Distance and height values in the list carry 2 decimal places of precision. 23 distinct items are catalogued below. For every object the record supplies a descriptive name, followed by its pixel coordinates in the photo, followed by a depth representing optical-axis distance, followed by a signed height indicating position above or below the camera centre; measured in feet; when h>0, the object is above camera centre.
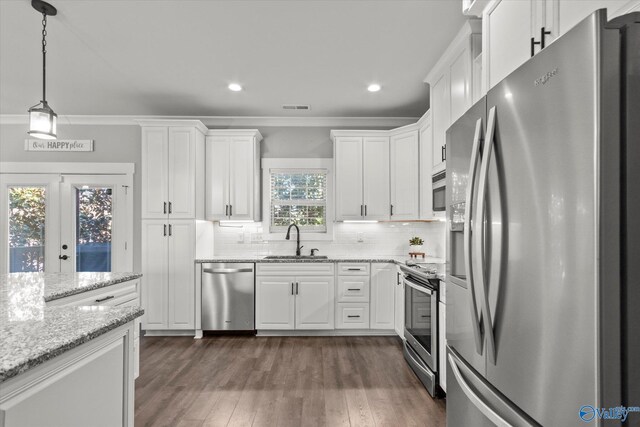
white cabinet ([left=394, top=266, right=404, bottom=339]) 11.76 -3.22
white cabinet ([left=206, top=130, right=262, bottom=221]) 13.76 +1.68
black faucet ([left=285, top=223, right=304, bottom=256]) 14.28 -0.86
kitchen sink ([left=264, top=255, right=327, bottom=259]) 13.46 -1.64
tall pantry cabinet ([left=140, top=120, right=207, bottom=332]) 12.84 -0.10
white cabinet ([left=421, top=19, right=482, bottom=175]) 8.01 +3.64
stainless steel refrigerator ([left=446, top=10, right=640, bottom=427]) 2.40 -0.15
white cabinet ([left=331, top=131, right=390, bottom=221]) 13.71 +1.75
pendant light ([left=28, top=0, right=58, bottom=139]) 6.89 +2.10
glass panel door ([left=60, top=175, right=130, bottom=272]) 14.49 -0.11
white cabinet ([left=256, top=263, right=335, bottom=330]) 12.75 -3.11
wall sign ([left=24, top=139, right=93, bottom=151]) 14.69 +3.23
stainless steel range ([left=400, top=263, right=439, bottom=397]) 8.16 -2.88
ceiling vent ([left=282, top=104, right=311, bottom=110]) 13.37 +4.50
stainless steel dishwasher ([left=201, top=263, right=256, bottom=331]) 12.76 -3.07
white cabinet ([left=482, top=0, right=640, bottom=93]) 3.46 +2.46
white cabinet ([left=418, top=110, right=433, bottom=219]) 11.27 +1.89
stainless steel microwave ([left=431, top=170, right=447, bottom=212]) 9.26 +0.74
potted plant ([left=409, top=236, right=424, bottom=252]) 13.15 -1.06
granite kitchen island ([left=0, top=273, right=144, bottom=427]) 2.78 -1.44
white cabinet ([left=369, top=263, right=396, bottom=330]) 12.76 -3.01
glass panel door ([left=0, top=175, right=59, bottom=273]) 14.35 -0.23
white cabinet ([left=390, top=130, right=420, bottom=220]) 12.80 +1.67
